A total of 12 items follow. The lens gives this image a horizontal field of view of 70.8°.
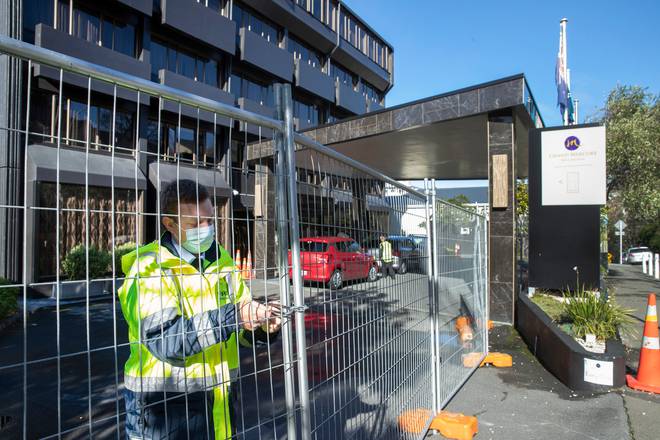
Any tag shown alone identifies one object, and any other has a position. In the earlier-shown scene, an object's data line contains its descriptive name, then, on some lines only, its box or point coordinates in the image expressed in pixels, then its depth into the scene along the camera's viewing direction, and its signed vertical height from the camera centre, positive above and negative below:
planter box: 4.98 -1.50
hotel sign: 8.07 +1.09
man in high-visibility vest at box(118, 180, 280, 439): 1.73 -0.36
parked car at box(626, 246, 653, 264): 35.84 -2.10
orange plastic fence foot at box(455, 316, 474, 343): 5.11 -1.14
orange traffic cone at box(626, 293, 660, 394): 5.02 -1.49
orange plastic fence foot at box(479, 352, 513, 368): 6.09 -1.74
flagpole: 12.17 +4.74
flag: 12.20 +4.04
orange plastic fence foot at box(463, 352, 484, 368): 5.52 -1.64
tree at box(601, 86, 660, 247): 18.64 +3.12
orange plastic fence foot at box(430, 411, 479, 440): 3.88 -1.68
